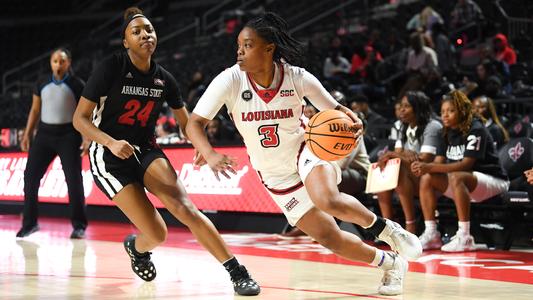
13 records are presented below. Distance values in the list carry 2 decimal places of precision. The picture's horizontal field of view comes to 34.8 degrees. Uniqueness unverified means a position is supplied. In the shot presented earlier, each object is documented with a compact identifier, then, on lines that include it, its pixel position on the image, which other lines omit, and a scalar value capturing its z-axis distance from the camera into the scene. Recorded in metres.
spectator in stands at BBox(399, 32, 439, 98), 12.55
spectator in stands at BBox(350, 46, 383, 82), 14.28
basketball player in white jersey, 5.00
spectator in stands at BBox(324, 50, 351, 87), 14.84
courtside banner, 9.85
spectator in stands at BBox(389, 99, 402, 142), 8.46
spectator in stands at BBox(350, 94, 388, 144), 9.91
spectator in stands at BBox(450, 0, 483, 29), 14.70
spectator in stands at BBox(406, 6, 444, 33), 14.57
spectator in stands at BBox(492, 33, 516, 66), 12.87
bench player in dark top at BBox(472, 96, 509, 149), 8.56
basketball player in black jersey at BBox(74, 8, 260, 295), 5.37
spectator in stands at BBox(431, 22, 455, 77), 13.66
